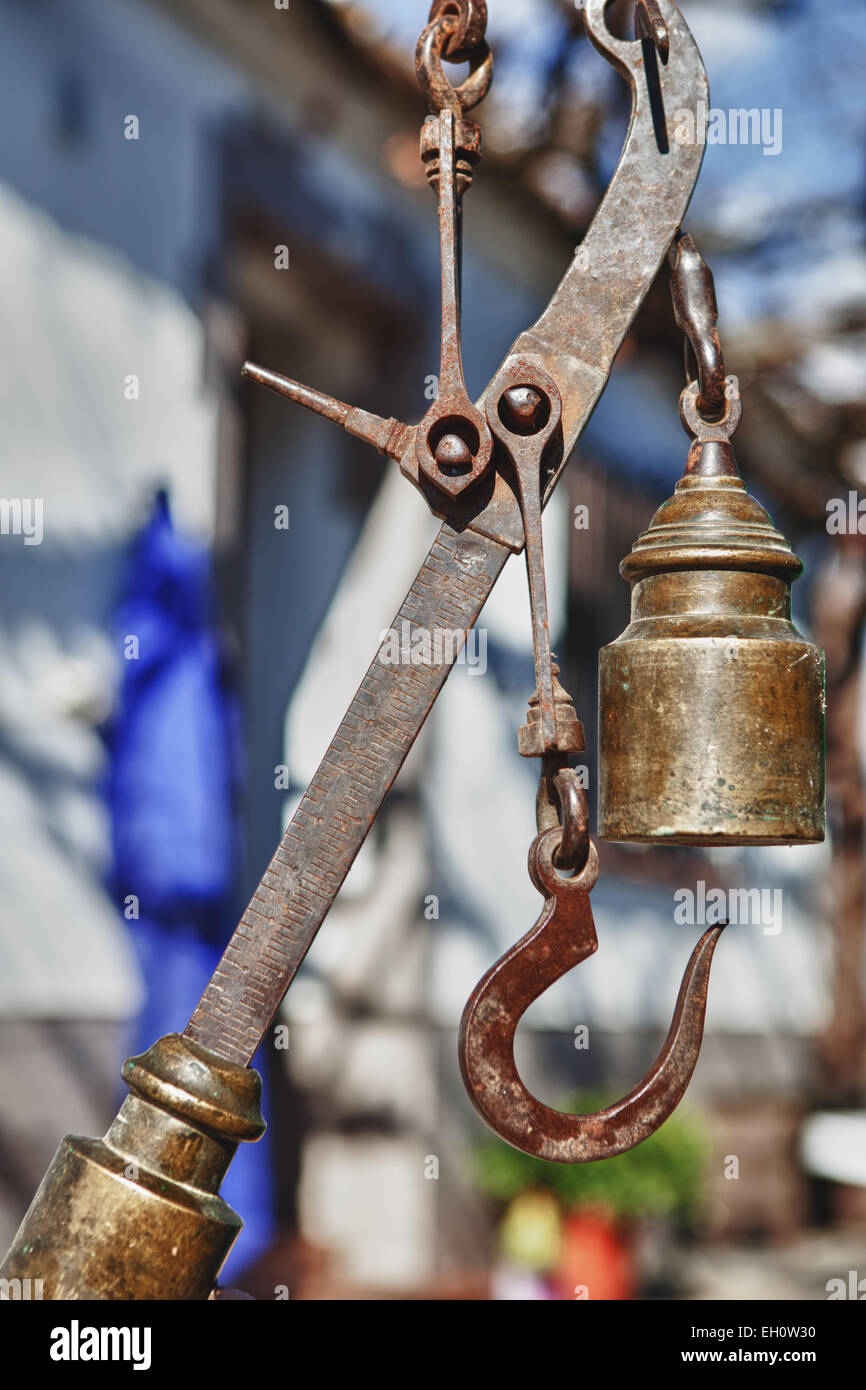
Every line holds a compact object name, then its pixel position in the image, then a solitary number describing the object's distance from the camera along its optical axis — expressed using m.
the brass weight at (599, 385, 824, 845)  0.68
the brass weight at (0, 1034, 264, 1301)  0.65
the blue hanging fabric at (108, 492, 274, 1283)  3.08
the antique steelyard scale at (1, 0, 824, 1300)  0.65
